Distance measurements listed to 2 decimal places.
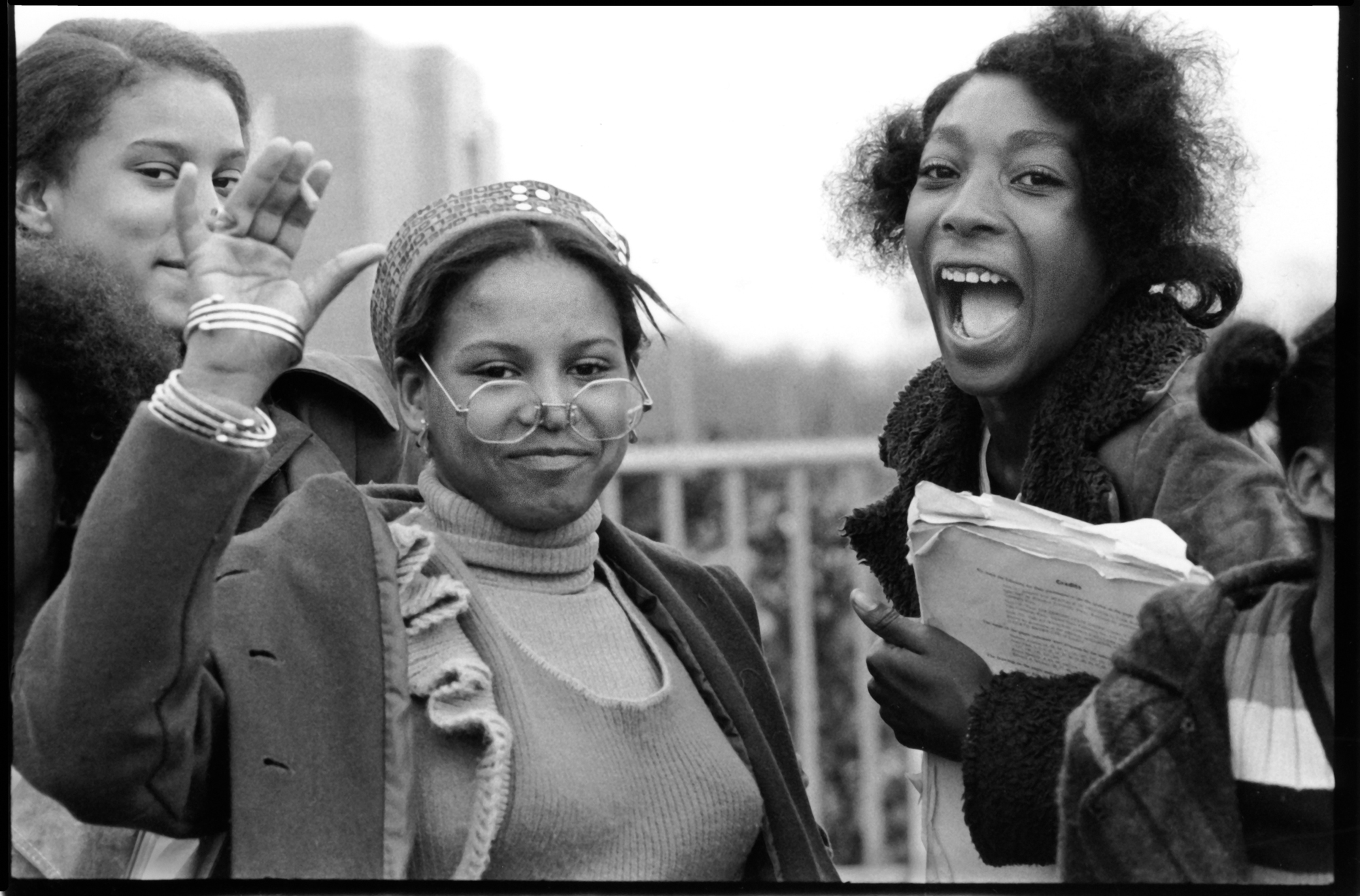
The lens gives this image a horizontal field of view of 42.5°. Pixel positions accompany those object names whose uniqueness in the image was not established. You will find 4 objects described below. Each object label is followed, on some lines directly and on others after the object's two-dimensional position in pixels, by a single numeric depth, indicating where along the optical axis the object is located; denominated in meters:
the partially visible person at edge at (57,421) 2.44
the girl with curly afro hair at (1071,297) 2.39
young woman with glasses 2.02
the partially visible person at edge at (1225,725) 2.28
